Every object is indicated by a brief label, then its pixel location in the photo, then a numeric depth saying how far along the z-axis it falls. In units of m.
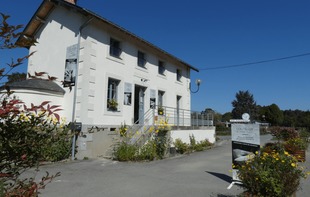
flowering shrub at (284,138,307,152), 11.87
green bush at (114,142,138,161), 10.35
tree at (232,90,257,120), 56.65
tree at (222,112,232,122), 85.18
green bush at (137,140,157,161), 10.63
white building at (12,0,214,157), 11.09
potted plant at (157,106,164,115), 15.28
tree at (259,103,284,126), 58.08
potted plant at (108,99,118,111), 12.10
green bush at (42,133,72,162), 9.70
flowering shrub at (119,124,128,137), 11.66
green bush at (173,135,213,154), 13.48
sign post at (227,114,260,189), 6.63
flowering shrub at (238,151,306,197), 4.60
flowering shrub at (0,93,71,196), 2.00
